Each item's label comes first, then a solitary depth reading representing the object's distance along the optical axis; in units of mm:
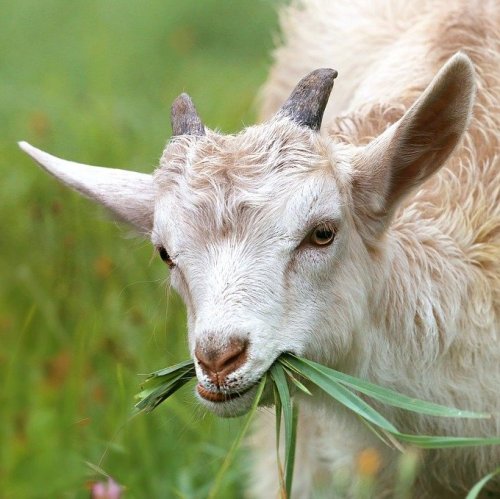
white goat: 9273
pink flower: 9305
